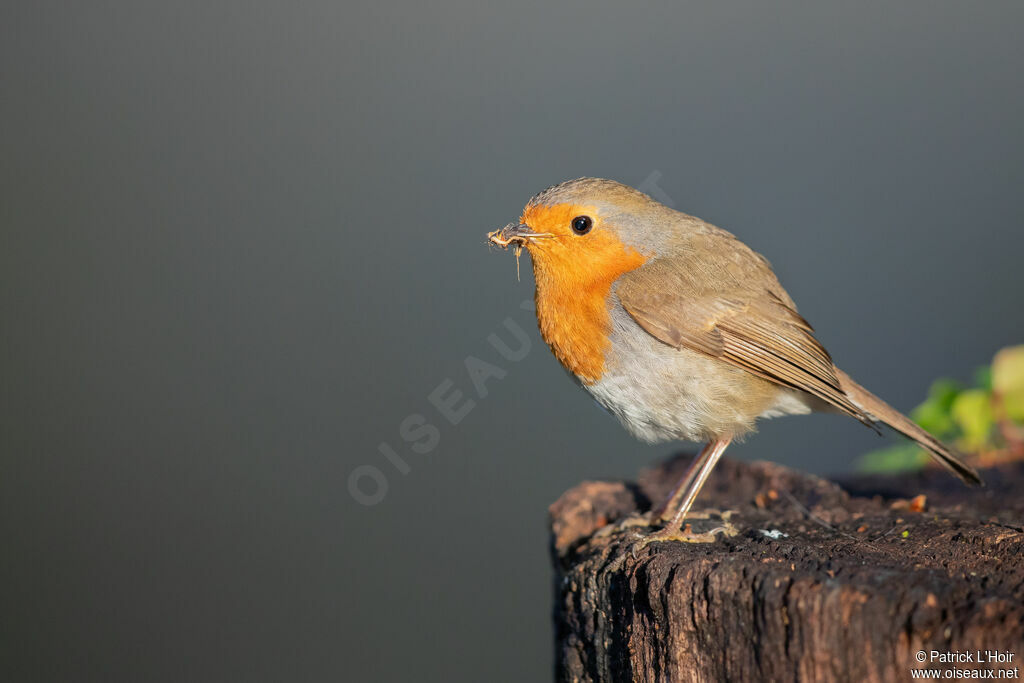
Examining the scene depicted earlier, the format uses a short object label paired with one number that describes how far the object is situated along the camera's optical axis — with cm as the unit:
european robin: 598
